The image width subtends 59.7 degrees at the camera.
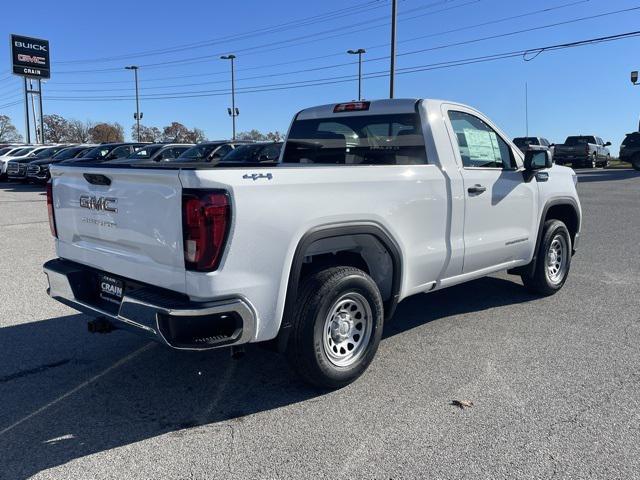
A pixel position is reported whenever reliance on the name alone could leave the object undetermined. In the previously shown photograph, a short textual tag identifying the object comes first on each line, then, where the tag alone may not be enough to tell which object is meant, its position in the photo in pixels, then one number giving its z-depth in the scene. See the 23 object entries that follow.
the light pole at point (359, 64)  42.37
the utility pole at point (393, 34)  24.47
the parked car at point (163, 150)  18.28
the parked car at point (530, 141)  32.38
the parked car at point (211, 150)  17.27
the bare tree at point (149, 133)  88.49
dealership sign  53.09
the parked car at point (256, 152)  15.63
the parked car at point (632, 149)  28.90
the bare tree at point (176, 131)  98.06
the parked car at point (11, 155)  24.41
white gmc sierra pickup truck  3.14
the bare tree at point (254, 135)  77.54
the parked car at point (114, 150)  20.32
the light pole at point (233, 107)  50.88
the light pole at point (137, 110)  57.42
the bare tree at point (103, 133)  91.25
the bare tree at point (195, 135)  93.31
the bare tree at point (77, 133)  91.19
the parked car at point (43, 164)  21.55
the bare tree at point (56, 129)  89.94
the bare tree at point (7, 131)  103.65
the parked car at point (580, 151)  33.97
